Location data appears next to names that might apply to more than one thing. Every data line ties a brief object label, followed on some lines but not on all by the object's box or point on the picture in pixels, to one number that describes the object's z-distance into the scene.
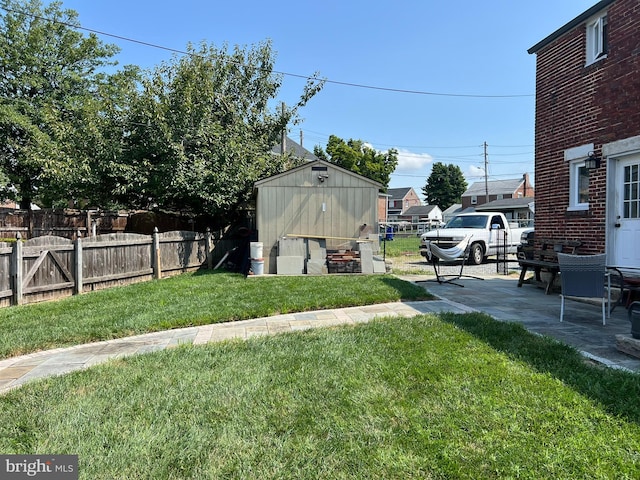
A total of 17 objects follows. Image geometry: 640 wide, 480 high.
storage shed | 10.91
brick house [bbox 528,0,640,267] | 6.09
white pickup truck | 13.41
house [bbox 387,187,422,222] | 67.94
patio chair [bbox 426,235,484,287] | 8.66
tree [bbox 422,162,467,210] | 66.38
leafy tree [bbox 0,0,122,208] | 16.84
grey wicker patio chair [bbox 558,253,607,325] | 4.84
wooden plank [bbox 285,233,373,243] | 10.92
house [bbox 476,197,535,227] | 36.56
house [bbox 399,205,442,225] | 56.43
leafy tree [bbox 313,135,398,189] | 39.53
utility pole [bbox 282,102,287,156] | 15.83
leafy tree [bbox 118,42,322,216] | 11.02
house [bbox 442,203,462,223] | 58.76
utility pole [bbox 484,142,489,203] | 46.86
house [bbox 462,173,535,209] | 51.41
